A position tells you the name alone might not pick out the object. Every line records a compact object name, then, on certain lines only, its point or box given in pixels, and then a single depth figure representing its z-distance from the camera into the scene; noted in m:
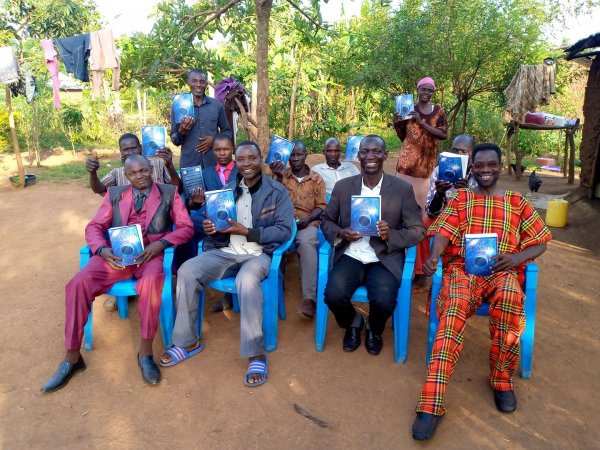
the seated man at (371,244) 3.10
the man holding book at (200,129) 4.24
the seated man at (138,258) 3.00
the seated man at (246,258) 3.06
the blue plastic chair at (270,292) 3.26
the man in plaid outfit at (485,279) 2.55
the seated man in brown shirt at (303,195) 3.89
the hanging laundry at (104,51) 7.49
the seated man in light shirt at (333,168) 4.61
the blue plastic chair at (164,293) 3.19
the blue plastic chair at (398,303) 3.08
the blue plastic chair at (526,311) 2.86
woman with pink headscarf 4.28
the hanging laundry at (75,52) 7.62
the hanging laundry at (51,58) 7.94
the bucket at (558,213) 6.10
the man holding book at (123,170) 3.82
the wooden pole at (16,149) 8.70
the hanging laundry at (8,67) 7.58
